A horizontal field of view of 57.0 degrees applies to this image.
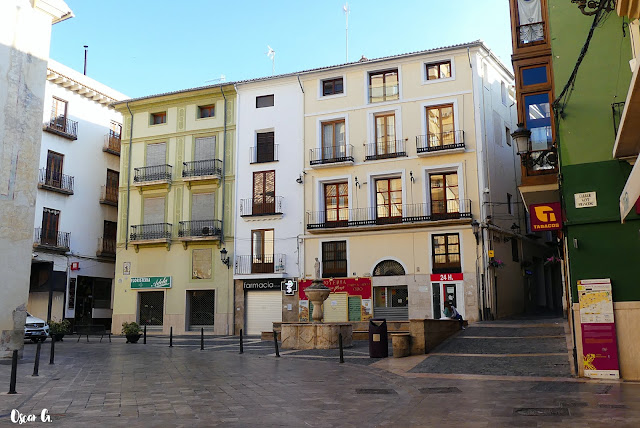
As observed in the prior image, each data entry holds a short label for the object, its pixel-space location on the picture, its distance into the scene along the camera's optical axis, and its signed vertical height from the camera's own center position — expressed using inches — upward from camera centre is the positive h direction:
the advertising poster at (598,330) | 437.7 -21.7
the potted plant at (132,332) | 1003.3 -47.8
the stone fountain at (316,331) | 781.3 -38.4
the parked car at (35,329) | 995.3 -42.0
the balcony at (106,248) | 1456.1 +138.7
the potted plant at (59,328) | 1011.3 -41.6
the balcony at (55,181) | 1315.2 +278.5
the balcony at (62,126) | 1342.5 +410.1
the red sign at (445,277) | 1106.7 +46.7
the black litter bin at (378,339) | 660.7 -41.4
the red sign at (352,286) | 1176.2 +33.1
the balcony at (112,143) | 1502.2 +409.0
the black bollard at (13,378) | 411.2 -51.4
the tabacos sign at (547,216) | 502.5 +72.2
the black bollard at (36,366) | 514.1 -53.9
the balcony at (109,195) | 1478.1 +272.0
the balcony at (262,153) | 1332.4 +335.8
